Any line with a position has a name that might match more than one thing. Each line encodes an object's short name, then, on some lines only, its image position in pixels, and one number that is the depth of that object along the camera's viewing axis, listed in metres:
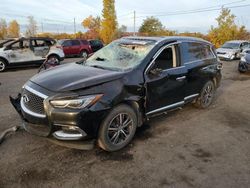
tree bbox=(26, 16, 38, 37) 76.86
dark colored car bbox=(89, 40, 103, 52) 22.03
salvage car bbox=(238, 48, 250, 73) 11.49
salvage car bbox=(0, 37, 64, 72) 11.93
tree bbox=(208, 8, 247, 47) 29.27
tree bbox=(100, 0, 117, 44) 33.00
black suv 3.40
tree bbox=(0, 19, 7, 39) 78.04
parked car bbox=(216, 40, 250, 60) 18.16
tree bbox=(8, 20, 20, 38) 86.81
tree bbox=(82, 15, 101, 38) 60.84
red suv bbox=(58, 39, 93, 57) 19.35
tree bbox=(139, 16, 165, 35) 49.75
